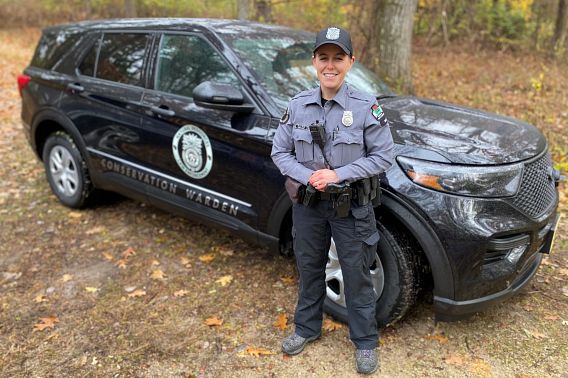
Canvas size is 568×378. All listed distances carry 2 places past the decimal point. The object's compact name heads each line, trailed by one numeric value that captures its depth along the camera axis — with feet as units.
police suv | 8.66
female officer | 7.71
